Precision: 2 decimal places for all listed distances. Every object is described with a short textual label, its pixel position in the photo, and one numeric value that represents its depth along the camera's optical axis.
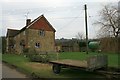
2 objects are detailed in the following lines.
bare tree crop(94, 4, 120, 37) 19.40
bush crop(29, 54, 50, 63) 9.65
